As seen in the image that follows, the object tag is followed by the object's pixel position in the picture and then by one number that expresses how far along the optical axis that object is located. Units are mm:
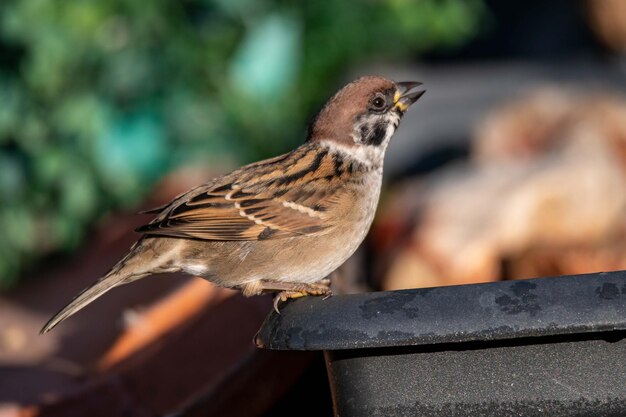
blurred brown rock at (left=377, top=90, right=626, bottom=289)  9930
